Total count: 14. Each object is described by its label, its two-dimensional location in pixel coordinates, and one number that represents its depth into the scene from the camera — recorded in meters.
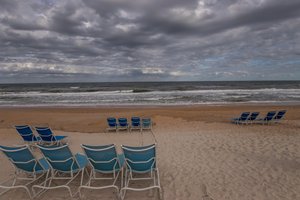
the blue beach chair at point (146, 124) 9.84
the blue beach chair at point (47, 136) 7.21
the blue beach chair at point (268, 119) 10.37
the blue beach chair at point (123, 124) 9.77
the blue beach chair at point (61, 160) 3.93
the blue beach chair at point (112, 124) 9.70
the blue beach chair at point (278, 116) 10.52
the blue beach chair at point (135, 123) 9.73
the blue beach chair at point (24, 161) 3.96
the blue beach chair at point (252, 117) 10.48
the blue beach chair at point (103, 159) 3.90
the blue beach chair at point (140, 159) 3.91
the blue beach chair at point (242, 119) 10.44
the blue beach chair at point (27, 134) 7.33
